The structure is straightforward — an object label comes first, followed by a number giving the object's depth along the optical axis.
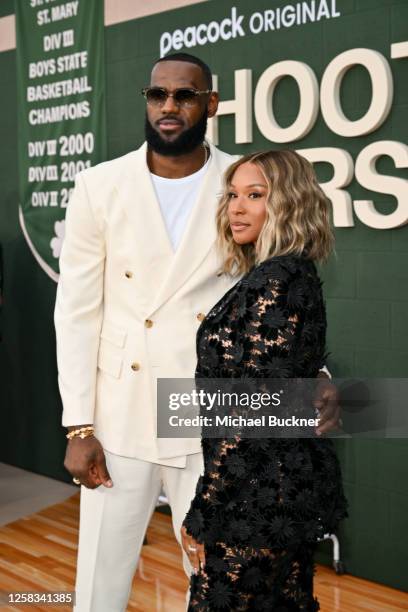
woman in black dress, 1.71
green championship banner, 4.67
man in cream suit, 2.17
